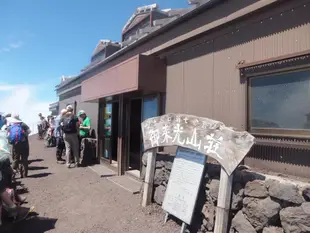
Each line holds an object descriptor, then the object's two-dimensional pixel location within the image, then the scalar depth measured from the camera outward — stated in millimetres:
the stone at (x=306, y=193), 2717
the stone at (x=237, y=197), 3428
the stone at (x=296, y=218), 2703
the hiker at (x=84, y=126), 9656
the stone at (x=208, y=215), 3779
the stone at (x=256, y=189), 3166
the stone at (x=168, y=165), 4852
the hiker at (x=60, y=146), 10004
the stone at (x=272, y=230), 2963
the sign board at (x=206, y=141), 3449
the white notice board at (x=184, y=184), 3963
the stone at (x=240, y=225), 3229
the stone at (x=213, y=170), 3889
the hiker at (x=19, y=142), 7312
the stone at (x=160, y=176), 4964
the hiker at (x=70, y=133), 8641
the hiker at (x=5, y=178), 4035
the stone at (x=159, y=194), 4917
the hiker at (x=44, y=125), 18481
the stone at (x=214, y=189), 3766
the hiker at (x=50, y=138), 14594
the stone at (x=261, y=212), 3023
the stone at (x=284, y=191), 2814
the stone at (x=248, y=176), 3266
